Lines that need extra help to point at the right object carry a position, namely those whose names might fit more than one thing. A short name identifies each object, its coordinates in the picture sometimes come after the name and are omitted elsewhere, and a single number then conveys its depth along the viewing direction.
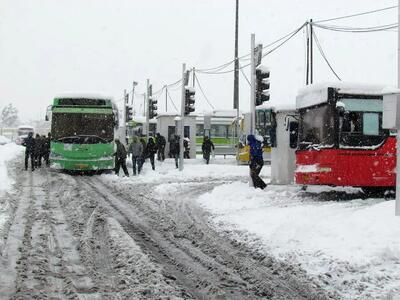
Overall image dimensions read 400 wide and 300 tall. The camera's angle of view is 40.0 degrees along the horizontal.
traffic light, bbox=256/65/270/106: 16.64
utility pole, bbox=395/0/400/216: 8.27
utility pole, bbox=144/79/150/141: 30.48
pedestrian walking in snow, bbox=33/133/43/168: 26.49
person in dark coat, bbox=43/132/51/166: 29.20
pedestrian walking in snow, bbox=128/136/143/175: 22.61
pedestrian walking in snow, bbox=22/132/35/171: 25.28
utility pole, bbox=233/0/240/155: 40.44
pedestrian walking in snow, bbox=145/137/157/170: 24.64
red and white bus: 14.01
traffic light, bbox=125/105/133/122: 37.96
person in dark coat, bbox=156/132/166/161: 28.86
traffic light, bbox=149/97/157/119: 29.91
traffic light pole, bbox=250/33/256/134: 16.81
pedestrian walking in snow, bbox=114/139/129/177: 21.75
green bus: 23.03
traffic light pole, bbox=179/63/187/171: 24.61
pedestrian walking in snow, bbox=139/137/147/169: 23.22
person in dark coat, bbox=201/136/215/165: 30.83
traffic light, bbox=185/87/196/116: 24.28
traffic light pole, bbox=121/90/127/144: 41.29
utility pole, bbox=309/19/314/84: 27.16
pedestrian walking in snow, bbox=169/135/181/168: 26.61
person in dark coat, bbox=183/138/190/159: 34.76
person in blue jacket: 16.00
